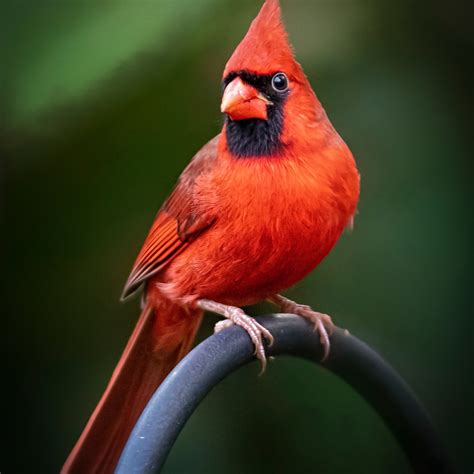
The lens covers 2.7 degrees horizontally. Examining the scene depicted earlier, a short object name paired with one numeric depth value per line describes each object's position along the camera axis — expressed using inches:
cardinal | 156.9
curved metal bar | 155.8
